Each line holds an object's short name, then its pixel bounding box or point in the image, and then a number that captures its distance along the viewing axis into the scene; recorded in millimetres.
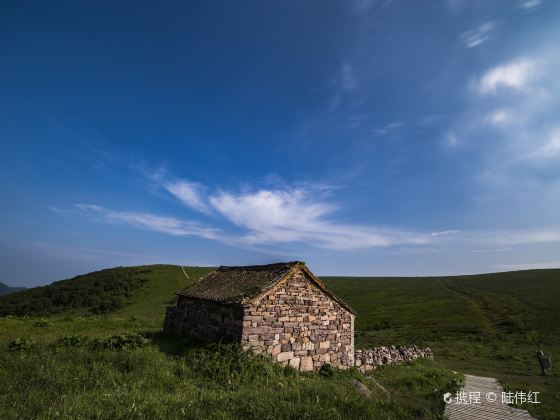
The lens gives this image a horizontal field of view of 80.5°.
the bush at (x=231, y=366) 12214
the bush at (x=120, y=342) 14527
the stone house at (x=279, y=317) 14930
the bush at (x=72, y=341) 14548
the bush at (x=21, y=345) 13773
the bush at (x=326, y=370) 15792
